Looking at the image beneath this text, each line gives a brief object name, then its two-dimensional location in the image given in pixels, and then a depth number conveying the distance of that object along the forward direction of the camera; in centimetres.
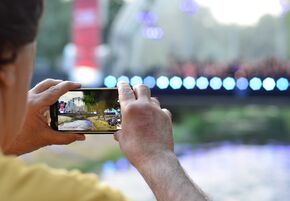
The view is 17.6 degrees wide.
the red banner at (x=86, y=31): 554
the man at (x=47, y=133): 60
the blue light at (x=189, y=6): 566
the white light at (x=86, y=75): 524
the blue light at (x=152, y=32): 557
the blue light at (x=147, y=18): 556
